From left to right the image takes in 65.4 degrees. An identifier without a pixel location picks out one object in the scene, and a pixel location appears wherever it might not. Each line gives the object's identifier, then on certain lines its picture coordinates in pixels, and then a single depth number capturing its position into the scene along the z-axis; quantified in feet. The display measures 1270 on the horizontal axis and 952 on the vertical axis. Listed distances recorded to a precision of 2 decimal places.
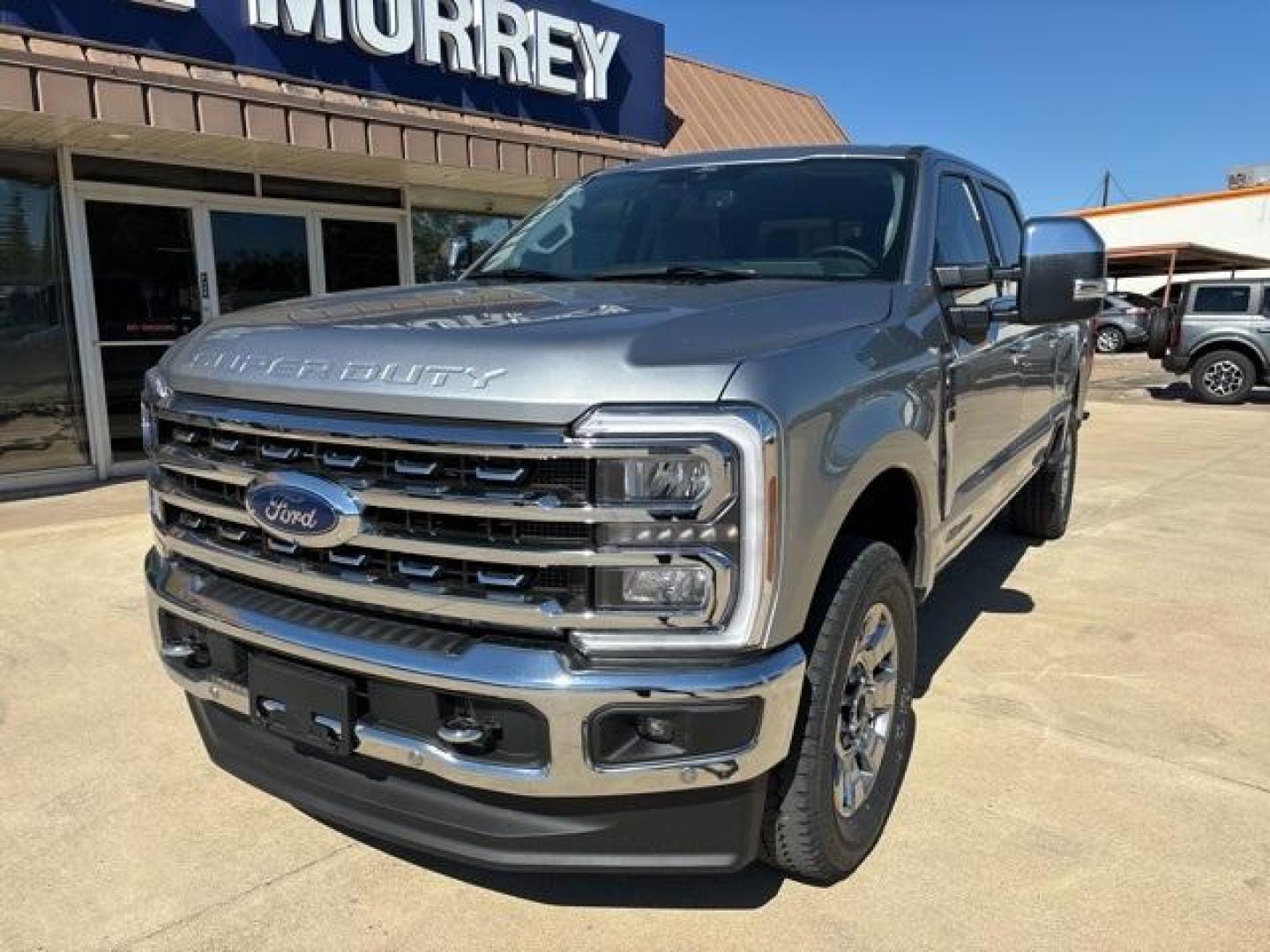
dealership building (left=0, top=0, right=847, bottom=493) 22.44
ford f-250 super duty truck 6.31
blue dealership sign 23.24
